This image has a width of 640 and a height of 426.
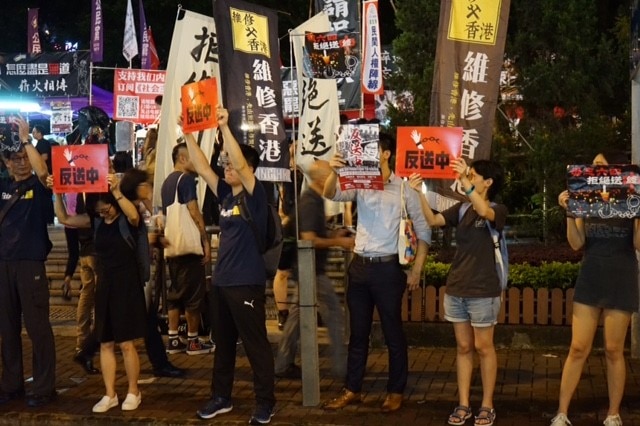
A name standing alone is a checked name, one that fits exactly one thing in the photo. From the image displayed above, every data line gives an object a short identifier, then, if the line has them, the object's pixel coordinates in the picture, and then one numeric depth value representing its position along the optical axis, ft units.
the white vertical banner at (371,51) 50.52
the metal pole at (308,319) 22.25
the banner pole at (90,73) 64.36
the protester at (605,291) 19.47
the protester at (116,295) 22.27
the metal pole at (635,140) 25.80
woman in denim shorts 20.27
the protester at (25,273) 23.39
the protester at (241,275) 20.99
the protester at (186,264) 27.43
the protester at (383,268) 21.44
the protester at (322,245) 23.82
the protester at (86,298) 26.81
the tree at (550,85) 39.68
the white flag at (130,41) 70.74
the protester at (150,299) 23.06
